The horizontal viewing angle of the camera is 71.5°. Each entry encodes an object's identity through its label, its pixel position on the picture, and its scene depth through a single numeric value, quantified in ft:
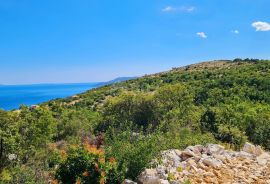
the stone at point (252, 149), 22.62
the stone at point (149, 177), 16.33
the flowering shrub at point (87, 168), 16.79
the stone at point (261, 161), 19.97
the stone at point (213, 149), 20.89
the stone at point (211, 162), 18.72
